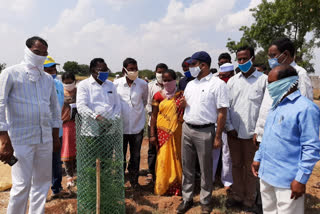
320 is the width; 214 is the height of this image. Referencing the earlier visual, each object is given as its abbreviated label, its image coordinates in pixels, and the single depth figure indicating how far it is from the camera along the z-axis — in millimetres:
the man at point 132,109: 4238
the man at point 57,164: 4027
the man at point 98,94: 3781
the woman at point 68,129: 4559
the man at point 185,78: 4807
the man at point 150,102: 4680
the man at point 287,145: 2006
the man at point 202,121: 3375
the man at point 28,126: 2717
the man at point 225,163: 4337
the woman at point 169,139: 4059
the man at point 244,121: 3494
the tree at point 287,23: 17484
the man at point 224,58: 5246
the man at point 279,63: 2914
